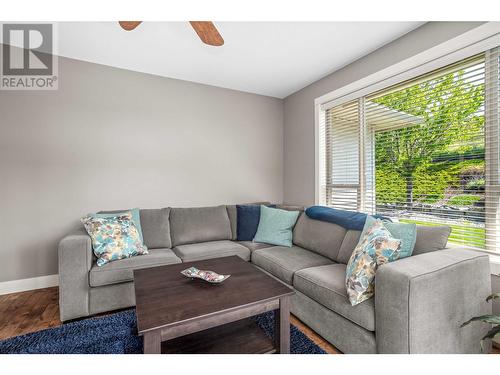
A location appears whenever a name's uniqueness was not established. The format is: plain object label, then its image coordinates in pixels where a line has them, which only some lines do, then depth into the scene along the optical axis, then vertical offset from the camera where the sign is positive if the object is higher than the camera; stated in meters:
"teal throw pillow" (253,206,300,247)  2.77 -0.48
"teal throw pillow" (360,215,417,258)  1.66 -0.34
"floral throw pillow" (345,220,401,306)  1.46 -0.47
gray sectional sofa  1.29 -0.67
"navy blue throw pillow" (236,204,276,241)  3.01 -0.44
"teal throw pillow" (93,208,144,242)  2.56 -0.31
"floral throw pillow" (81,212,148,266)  2.16 -0.47
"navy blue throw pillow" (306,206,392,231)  2.21 -0.30
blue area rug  1.62 -1.08
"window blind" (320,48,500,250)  1.79 +0.31
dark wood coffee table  1.20 -0.64
